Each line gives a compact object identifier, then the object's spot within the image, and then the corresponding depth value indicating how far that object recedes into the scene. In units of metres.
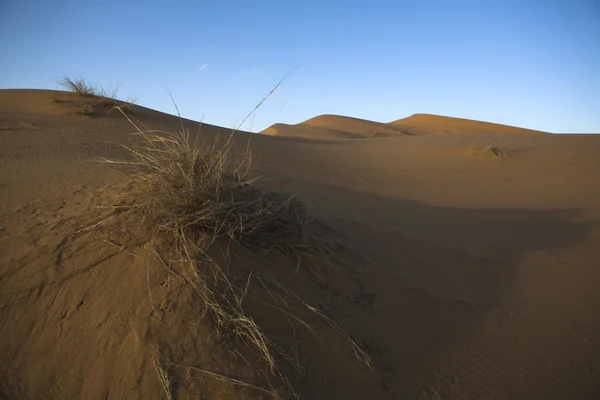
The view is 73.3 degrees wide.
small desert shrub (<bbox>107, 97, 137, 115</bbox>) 9.09
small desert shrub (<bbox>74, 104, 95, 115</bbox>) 8.64
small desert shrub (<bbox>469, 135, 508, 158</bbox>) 11.24
